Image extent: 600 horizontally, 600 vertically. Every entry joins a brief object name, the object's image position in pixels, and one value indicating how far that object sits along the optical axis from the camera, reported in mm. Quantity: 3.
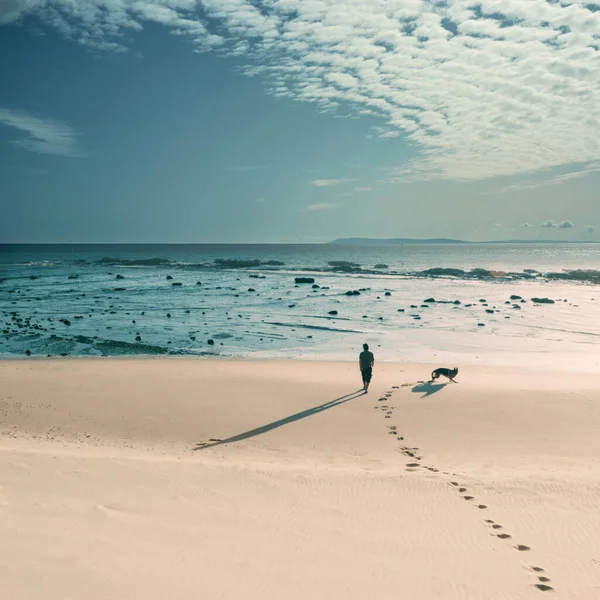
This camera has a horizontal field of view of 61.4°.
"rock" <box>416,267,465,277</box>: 89600
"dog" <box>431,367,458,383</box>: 19109
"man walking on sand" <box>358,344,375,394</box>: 17594
